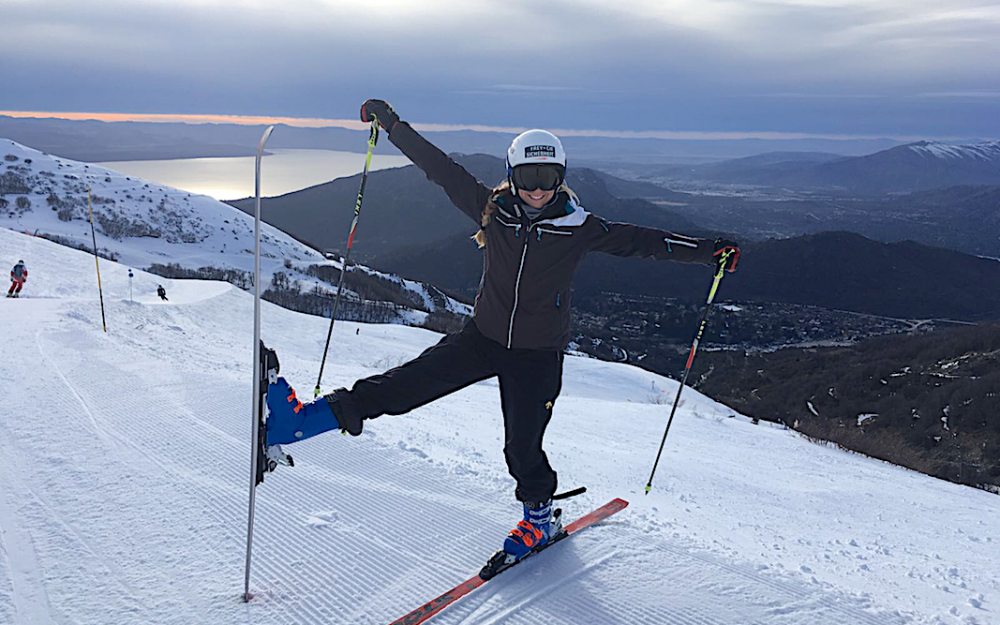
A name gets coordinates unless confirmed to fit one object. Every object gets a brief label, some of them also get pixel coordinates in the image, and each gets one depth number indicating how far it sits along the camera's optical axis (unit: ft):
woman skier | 9.82
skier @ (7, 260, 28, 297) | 46.34
